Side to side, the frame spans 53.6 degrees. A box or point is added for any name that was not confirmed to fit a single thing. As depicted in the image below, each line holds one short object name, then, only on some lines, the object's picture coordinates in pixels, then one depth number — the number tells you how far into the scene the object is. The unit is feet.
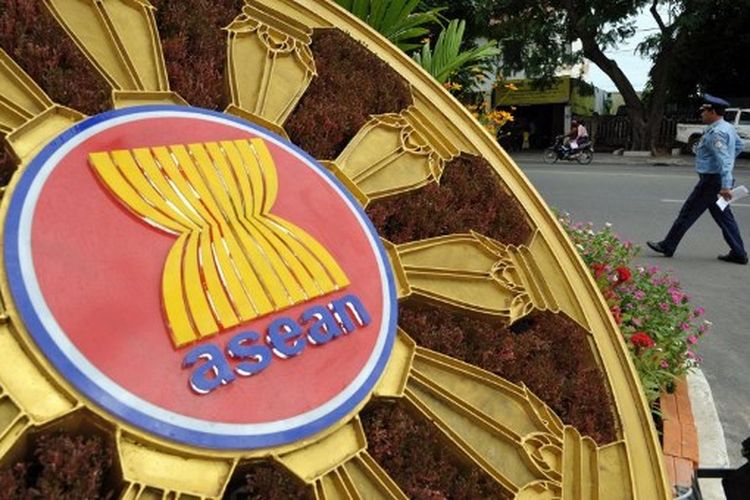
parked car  62.64
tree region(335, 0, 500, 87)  12.35
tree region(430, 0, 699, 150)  65.57
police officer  20.81
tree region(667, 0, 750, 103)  66.33
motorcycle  62.54
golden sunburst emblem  4.63
